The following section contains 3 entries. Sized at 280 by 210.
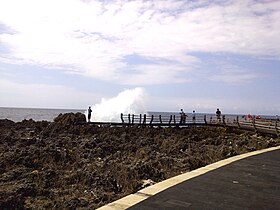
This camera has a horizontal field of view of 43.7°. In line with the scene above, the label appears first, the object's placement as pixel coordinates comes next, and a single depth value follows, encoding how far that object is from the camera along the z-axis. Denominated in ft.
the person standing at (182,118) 118.95
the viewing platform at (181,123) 95.19
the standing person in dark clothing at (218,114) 130.41
